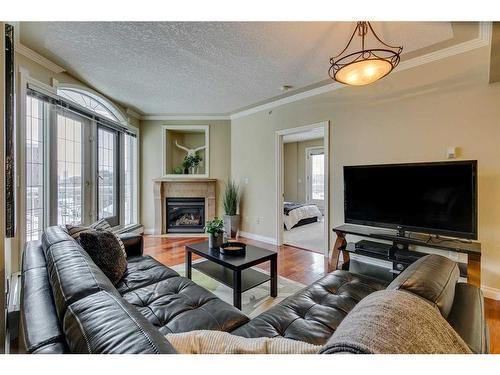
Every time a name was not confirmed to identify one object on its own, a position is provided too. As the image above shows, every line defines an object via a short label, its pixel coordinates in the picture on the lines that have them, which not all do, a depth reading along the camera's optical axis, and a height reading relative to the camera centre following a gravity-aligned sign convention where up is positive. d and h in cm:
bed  530 -69
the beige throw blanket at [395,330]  57 -38
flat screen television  215 -11
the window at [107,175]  391 +18
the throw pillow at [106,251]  170 -49
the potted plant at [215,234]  250 -51
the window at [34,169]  256 +18
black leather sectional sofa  69 -47
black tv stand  204 -55
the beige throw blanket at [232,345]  75 -51
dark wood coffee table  200 -81
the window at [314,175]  768 +34
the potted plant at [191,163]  520 +48
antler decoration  538 +81
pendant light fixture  178 +91
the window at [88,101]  319 +125
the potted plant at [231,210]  477 -50
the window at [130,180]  476 +10
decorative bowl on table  232 -62
